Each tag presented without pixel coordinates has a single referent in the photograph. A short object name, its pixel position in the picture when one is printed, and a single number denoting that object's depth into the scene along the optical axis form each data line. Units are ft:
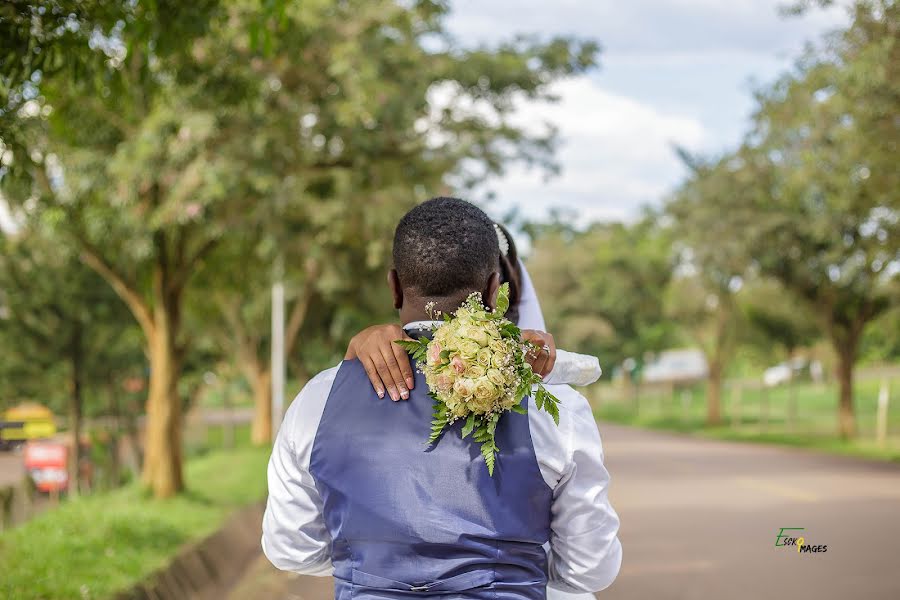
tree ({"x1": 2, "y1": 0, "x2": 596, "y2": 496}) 41.42
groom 8.53
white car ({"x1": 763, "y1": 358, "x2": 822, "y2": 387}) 251.80
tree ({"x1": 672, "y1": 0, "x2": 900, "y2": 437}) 55.31
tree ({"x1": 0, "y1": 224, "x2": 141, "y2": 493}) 66.39
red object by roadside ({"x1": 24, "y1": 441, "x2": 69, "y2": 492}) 70.69
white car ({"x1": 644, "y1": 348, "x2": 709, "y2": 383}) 301.63
